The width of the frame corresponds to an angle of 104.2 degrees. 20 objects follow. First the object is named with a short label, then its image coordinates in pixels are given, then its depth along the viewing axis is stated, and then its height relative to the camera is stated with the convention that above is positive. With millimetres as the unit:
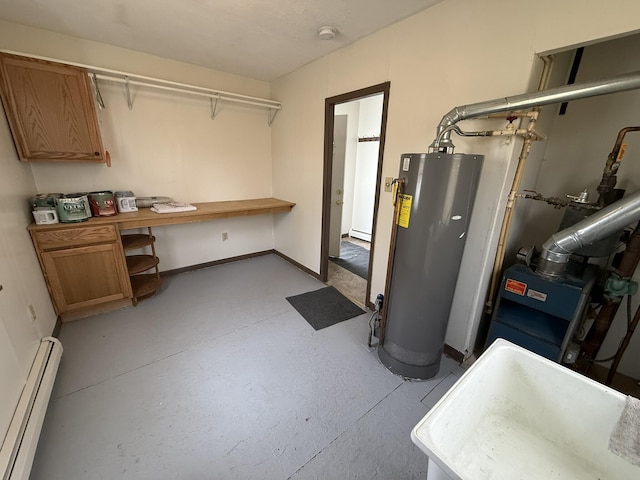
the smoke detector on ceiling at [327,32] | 1921 +1020
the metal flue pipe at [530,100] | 1066 +353
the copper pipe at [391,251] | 1541 -528
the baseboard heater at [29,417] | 1067 -1268
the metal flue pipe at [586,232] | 1191 -287
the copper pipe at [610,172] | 1417 +25
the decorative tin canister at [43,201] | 2029 -341
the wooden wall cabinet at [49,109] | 1878 +383
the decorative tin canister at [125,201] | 2465 -385
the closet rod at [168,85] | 2100 +766
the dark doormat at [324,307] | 2393 -1400
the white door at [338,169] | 3477 -17
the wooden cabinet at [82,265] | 2012 -879
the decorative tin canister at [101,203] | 2260 -383
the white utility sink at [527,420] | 785 -832
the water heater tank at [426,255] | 1392 -499
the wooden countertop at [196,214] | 2204 -511
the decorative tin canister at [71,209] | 2057 -400
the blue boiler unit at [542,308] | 1453 -792
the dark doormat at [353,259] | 3553 -1391
